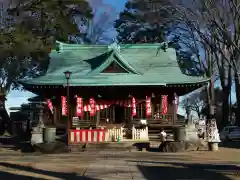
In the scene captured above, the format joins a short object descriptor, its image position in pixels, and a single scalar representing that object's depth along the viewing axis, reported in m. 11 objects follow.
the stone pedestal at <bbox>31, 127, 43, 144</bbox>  25.23
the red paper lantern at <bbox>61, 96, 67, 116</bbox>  28.34
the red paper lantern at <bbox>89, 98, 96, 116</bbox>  29.03
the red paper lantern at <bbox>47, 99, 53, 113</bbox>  29.31
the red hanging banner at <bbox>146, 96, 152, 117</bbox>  29.02
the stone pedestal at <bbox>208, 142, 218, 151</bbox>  22.84
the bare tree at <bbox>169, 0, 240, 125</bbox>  23.45
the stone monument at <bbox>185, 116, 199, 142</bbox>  25.92
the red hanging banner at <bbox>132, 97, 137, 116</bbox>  28.98
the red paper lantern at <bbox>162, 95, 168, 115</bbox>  29.00
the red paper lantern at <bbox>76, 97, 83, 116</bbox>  28.53
